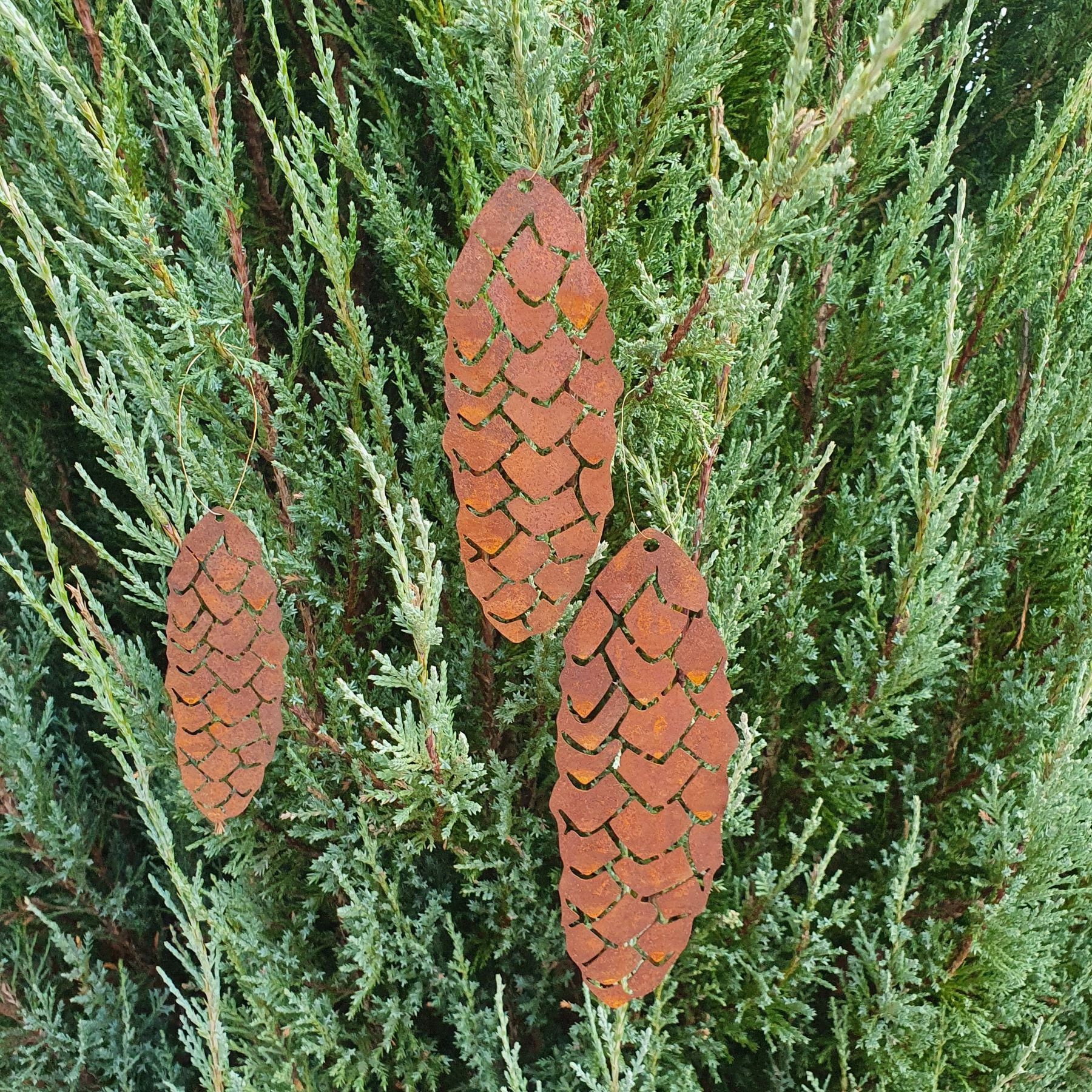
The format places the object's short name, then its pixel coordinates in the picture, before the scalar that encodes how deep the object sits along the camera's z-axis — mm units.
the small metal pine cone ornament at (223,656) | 865
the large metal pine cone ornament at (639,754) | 671
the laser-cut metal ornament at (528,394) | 598
